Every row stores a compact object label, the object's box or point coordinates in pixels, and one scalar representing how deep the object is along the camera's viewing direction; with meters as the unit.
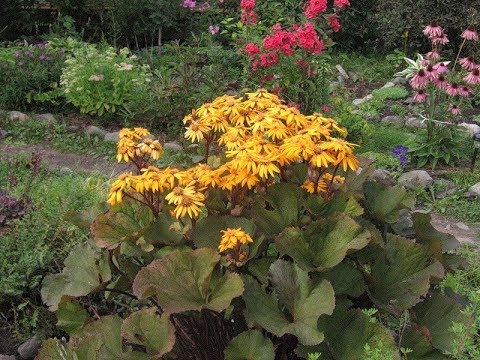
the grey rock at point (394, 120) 7.58
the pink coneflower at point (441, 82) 6.11
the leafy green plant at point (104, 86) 7.14
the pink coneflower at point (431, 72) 5.95
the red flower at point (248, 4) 6.40
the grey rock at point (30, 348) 3.33
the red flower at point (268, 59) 6.09
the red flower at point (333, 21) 6.33
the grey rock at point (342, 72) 9.16
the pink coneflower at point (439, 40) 6.23
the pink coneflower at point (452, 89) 6.11
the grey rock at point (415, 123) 7.39
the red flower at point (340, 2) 6.31
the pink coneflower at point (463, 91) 6.11
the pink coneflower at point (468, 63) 6.38
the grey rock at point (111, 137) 6.91
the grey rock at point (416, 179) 5.78
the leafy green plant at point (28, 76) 7.45
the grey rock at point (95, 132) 7.03
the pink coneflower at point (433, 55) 6.15
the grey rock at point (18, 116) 7.20
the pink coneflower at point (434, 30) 6.33
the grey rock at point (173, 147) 6.48
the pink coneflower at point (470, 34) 6.56
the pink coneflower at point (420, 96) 6.18
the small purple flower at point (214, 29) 8.95
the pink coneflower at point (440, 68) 5.98
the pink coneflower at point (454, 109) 6.27
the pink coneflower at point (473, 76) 6.26
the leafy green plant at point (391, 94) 8.34
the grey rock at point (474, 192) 5.68
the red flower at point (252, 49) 6.15
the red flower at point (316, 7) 6.09
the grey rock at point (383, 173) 5.38
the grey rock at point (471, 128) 6.96
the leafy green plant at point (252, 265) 2.38
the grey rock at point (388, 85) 8.77
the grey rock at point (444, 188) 5.76
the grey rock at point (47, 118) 7.19
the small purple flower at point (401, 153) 6.09
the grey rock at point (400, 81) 8.95
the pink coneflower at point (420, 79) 5.98
